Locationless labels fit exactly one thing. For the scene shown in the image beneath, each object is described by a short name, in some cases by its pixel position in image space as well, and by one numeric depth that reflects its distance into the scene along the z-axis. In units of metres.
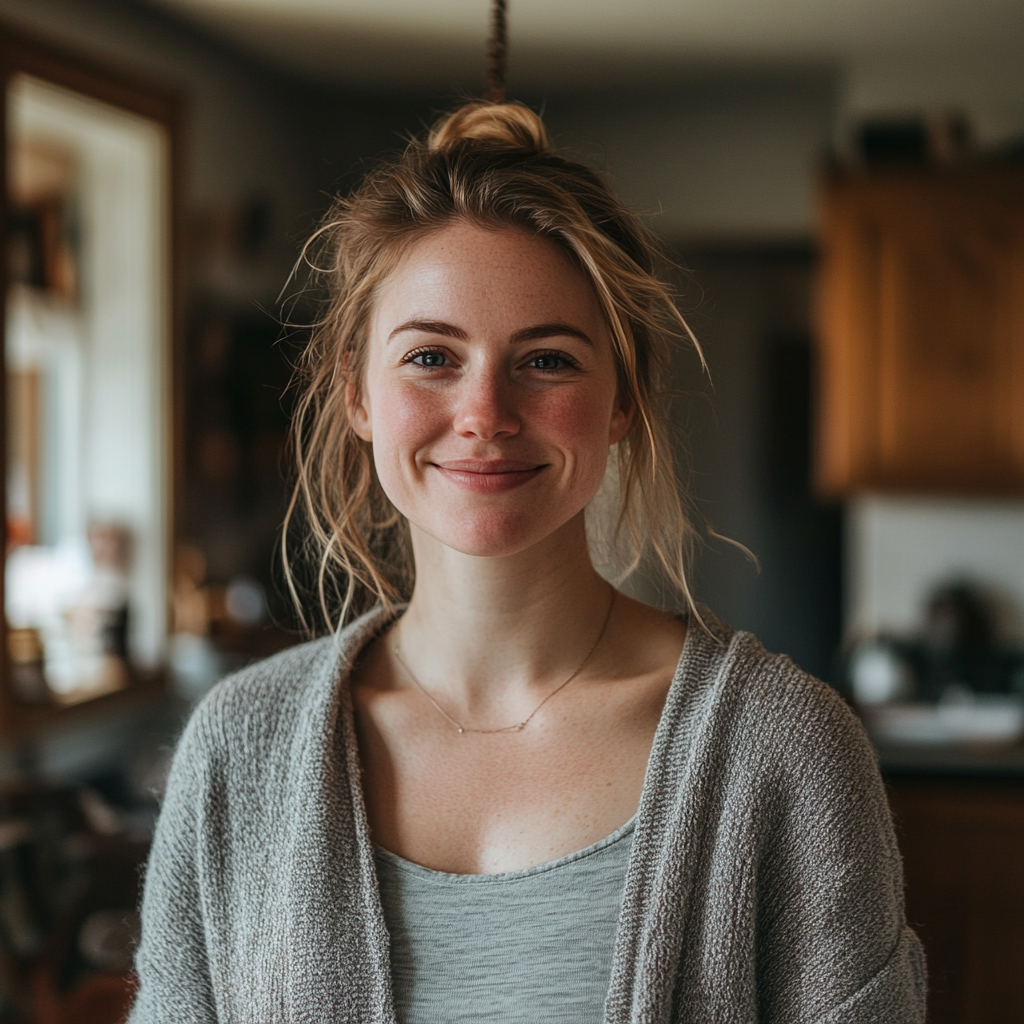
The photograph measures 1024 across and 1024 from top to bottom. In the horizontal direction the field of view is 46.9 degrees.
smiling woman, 1.02
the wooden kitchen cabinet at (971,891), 2.84
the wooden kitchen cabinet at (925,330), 3.76
